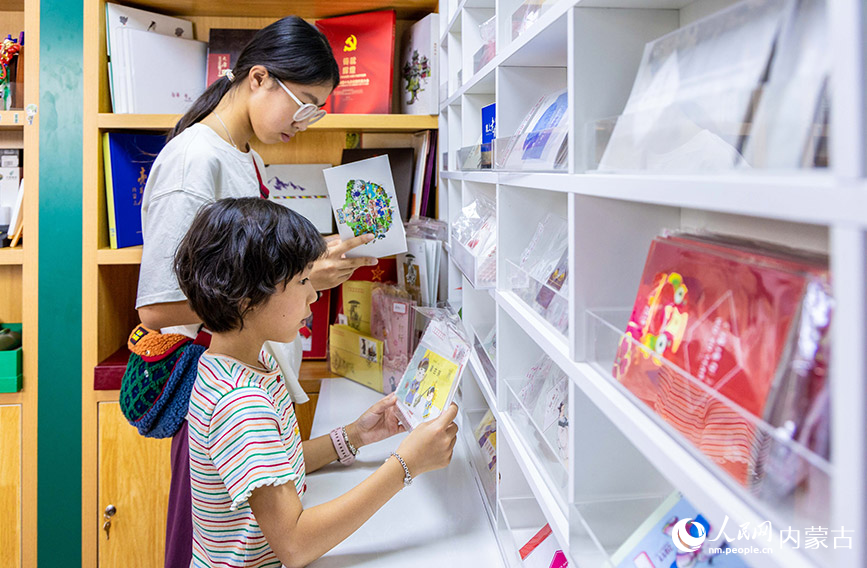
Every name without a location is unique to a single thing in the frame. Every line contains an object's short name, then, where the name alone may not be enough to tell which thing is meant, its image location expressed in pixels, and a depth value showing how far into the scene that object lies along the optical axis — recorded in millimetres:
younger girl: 1073
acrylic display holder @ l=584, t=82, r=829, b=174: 393
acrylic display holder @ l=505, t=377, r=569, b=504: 890
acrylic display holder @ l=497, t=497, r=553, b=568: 1154
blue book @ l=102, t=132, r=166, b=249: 2166
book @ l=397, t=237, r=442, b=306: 2016
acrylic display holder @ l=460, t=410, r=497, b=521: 1328
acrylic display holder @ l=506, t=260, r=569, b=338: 895
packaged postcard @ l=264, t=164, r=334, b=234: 2523
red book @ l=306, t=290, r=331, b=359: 2588
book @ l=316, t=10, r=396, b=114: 2287
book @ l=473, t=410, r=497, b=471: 1413
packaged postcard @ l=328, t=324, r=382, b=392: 2184
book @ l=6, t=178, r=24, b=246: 2223
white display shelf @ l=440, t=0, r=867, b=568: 315
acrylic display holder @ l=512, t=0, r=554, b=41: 973
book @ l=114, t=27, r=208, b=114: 2133
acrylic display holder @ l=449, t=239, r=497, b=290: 1293
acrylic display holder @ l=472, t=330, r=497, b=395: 1362
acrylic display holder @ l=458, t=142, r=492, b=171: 1314
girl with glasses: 1490
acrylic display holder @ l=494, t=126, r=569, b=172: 887
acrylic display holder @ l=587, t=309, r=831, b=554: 362
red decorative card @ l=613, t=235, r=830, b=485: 423
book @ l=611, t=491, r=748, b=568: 623
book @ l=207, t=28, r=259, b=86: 2312
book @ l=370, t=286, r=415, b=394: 2047
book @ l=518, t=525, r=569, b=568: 987
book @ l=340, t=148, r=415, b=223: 2449
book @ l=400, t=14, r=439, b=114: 2230
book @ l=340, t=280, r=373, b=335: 2330
